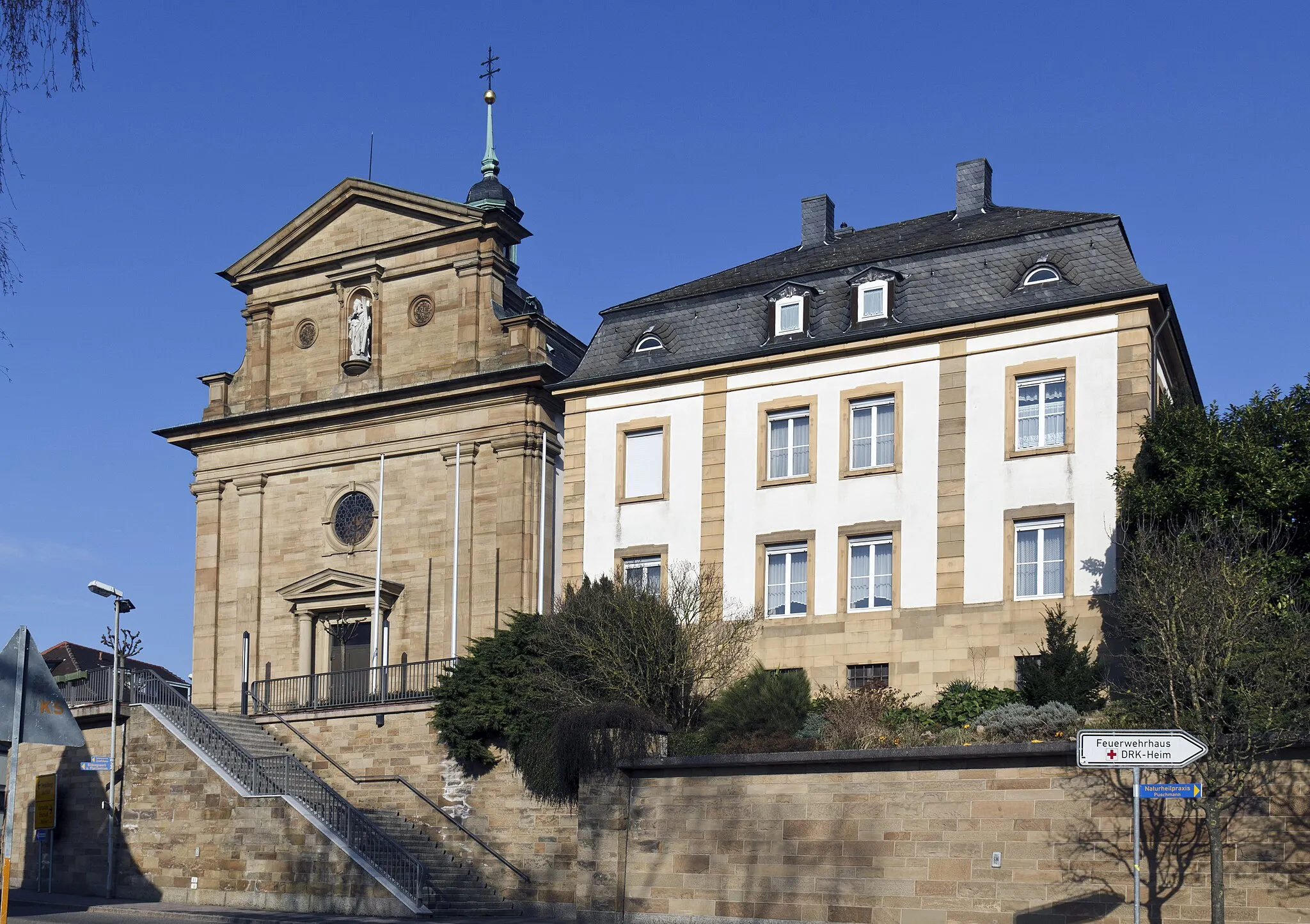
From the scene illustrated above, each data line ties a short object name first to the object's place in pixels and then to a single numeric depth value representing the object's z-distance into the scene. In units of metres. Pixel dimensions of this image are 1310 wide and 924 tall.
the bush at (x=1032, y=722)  26.47
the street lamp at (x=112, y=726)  34.12
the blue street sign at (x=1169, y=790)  17.06
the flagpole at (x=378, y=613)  39.22
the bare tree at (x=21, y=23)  10.32
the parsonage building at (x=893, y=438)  30.52
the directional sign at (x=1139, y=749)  16.95
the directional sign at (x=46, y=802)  34.97
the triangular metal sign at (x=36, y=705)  12.98
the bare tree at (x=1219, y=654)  21.95
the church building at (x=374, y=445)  39.66
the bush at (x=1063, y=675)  27.64
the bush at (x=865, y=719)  27.44
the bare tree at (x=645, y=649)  30.91
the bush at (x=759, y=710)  29.03
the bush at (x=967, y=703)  29.12
